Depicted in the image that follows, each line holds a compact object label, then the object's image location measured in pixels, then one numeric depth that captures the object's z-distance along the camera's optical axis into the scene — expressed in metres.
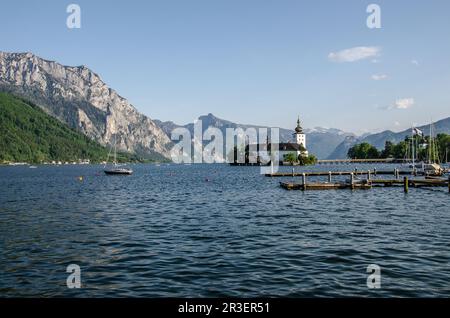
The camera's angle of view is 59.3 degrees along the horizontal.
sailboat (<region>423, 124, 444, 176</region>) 114.94
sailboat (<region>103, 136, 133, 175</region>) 180.50
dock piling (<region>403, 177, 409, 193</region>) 72.27
